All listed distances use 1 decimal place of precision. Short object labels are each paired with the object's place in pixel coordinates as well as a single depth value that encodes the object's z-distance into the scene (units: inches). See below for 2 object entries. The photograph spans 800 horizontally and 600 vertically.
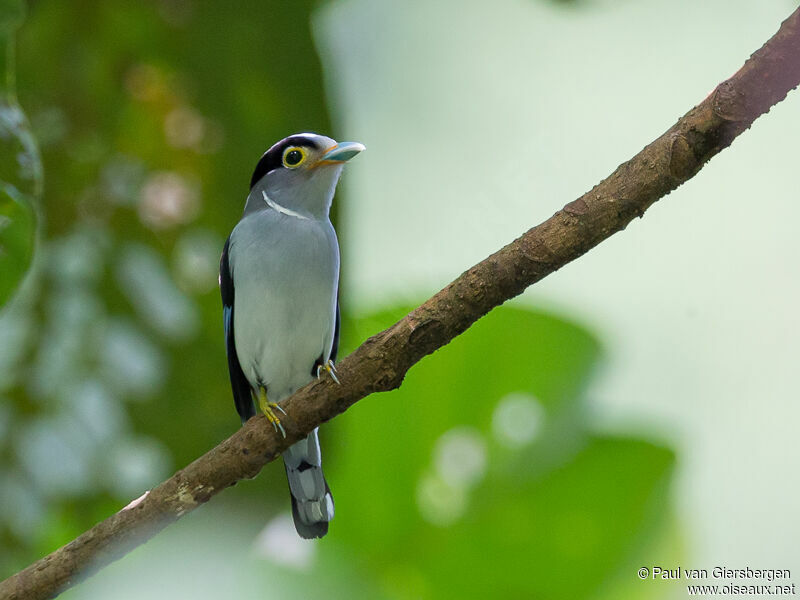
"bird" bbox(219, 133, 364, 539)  213.9
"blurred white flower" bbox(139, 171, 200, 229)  270.1
